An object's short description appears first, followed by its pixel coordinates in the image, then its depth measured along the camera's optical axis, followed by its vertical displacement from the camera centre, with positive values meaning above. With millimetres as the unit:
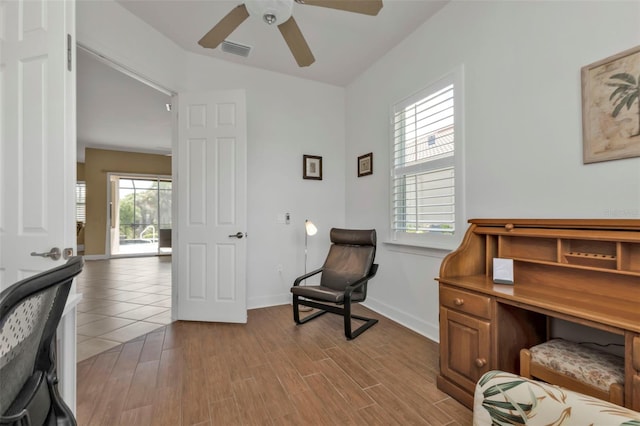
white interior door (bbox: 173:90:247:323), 3047 +131
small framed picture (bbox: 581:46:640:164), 1431 +547
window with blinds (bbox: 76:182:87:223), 8069 +391
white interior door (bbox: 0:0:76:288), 1443 +375
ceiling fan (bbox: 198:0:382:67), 1824 +1352
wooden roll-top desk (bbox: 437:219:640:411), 1281 -430
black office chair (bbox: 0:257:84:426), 619 -350
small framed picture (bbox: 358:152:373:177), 3520 +615
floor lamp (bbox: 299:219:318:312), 3424 -198
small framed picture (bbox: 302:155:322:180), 3829 +632
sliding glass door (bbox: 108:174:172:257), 7614 -11
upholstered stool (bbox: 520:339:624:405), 1186 -708
